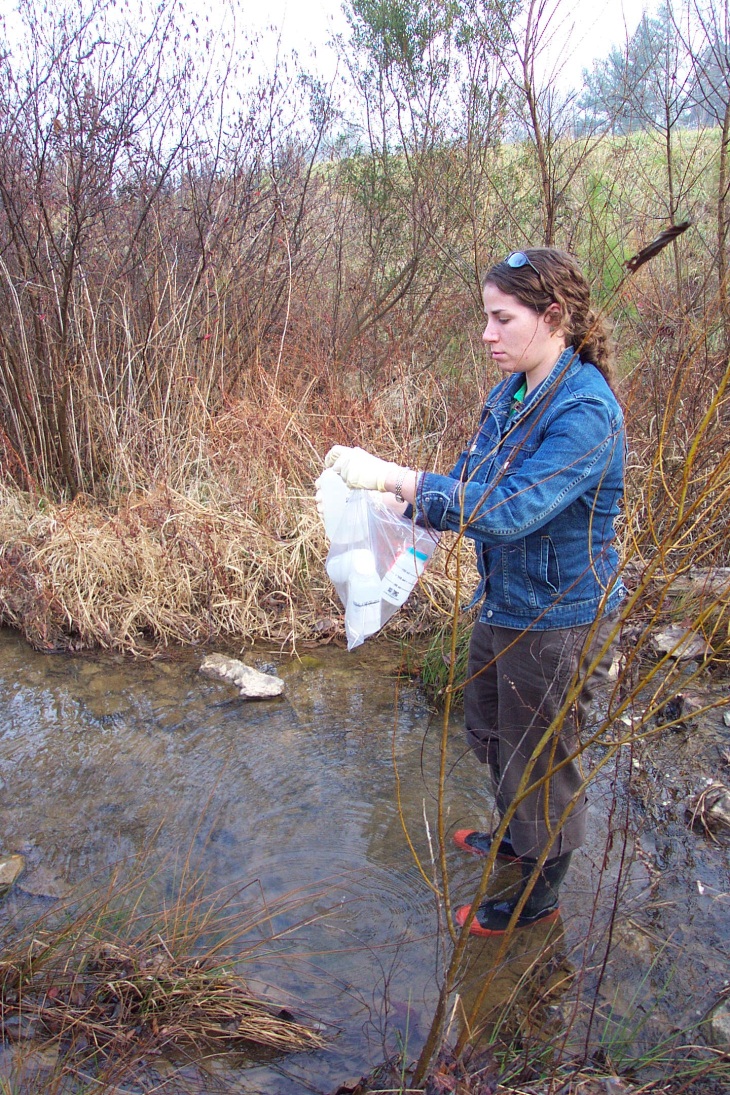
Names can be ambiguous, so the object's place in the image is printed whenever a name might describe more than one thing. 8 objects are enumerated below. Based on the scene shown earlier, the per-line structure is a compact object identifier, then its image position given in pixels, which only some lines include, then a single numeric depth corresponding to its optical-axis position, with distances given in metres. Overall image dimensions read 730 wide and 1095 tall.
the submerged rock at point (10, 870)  2.76
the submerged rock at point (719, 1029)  2.07
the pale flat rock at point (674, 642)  3.91
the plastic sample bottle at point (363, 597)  2.59
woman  1.87
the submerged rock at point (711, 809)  2.99
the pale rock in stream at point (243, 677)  4.18
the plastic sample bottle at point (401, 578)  2.51
